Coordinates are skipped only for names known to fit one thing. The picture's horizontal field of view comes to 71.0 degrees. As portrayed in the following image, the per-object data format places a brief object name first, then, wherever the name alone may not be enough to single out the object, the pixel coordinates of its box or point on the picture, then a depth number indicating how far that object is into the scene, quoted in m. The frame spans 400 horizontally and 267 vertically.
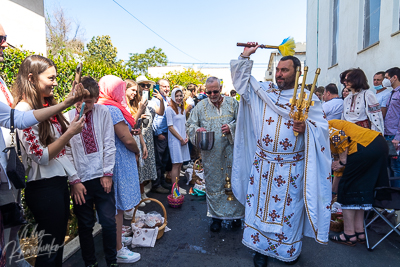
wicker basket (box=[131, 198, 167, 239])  3.61
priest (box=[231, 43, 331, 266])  2.80
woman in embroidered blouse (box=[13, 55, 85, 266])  2.03
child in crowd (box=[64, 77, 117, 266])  2.45
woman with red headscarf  2.81
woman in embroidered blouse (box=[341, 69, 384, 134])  4.34
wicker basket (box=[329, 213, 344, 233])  3.91
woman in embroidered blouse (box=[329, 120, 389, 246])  3.36
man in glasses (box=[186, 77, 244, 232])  3.84
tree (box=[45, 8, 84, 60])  23.67
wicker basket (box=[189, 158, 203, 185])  6.23
